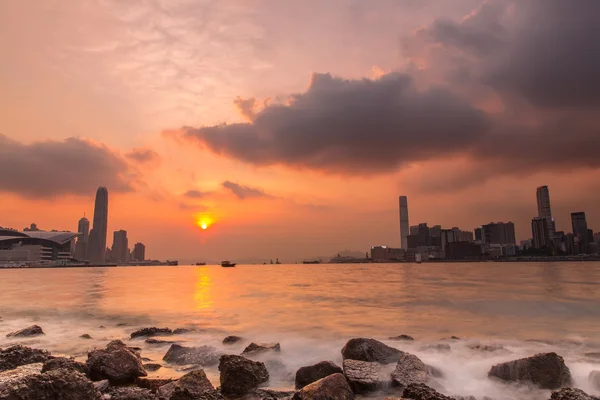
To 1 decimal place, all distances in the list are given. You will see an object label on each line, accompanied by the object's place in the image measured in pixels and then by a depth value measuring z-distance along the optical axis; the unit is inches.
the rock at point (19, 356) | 361.7
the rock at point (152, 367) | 415.5
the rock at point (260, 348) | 471.8
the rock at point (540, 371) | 362.0
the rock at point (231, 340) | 587.9
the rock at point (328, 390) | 275.3
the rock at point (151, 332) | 643.5
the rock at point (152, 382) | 330.2
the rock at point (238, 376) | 332.8
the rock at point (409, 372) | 340.5
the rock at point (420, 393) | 274.3
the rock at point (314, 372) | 350.0
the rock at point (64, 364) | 327.3
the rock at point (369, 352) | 413.4
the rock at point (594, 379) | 373.0
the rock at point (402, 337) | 612.4
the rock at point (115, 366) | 352.2
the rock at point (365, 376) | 331.0
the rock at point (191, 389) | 275.4
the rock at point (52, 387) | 228.9
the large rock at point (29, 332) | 636.1
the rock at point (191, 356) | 447.8
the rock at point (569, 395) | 280.6
